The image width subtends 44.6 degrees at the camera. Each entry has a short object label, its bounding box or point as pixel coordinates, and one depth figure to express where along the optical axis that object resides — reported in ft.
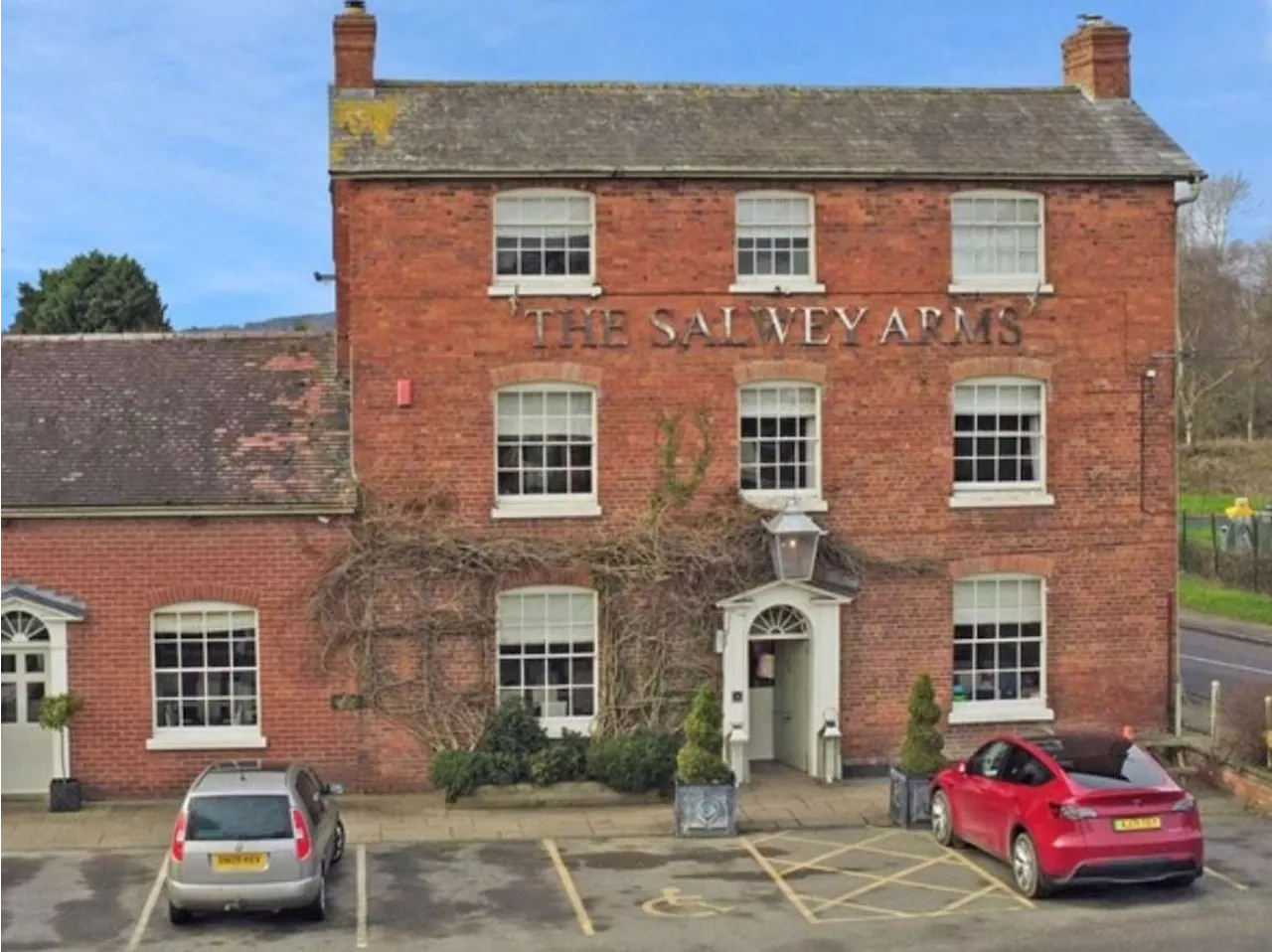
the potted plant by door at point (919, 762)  64.69
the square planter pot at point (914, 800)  64.69
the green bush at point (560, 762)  69.56
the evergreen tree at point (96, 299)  161.89
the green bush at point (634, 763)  69.41
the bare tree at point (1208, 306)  250.16
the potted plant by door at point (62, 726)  67.72
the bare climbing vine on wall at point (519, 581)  71.82
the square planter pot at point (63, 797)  68.39
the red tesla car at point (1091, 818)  50.85
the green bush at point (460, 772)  69.15
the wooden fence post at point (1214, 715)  75.82
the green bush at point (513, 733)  70.33
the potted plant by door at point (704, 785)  63.26
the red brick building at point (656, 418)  71.05
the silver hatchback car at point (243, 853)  48.88
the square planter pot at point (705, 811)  63.41
